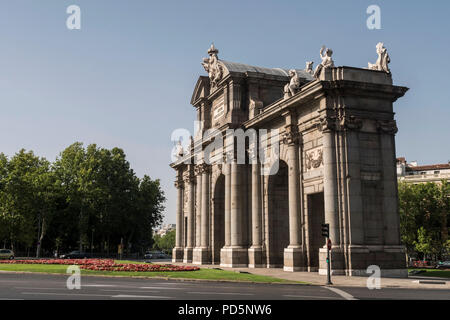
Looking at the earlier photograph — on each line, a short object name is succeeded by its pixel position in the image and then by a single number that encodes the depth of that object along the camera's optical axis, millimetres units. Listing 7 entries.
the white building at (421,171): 95312
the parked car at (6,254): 62234
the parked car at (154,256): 95750
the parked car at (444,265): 53750
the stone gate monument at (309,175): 29141
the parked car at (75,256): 64875
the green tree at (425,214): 66188
